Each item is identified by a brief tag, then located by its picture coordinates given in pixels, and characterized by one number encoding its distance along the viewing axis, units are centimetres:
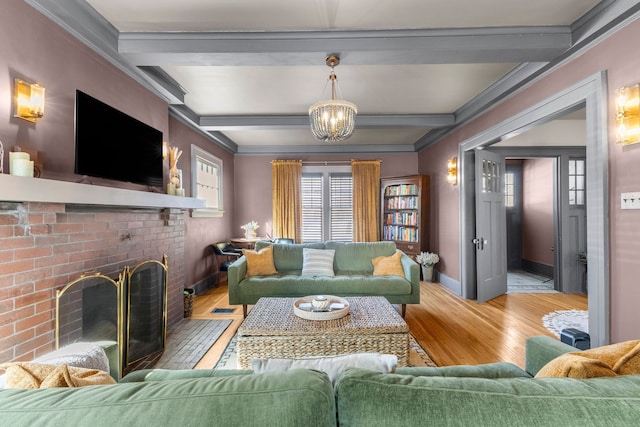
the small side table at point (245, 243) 520
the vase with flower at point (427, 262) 517
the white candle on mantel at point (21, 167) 162
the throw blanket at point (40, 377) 85
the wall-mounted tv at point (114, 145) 208
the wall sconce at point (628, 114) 193
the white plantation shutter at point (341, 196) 637
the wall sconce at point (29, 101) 171
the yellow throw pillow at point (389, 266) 366
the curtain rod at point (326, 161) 627
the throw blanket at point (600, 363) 90
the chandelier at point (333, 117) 260
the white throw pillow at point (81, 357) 121
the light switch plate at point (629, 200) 196
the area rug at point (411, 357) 246
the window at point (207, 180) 446
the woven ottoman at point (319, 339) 218
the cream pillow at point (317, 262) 372
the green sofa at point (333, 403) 68
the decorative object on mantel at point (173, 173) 327
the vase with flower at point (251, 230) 557
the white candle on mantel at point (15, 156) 163
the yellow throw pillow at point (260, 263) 373
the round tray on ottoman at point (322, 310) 235
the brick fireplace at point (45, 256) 160
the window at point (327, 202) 637
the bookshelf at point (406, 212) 544
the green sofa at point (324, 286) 341
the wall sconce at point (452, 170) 455
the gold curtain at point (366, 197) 620
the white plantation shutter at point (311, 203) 637
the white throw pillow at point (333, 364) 106
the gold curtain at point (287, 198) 616
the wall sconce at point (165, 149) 325
